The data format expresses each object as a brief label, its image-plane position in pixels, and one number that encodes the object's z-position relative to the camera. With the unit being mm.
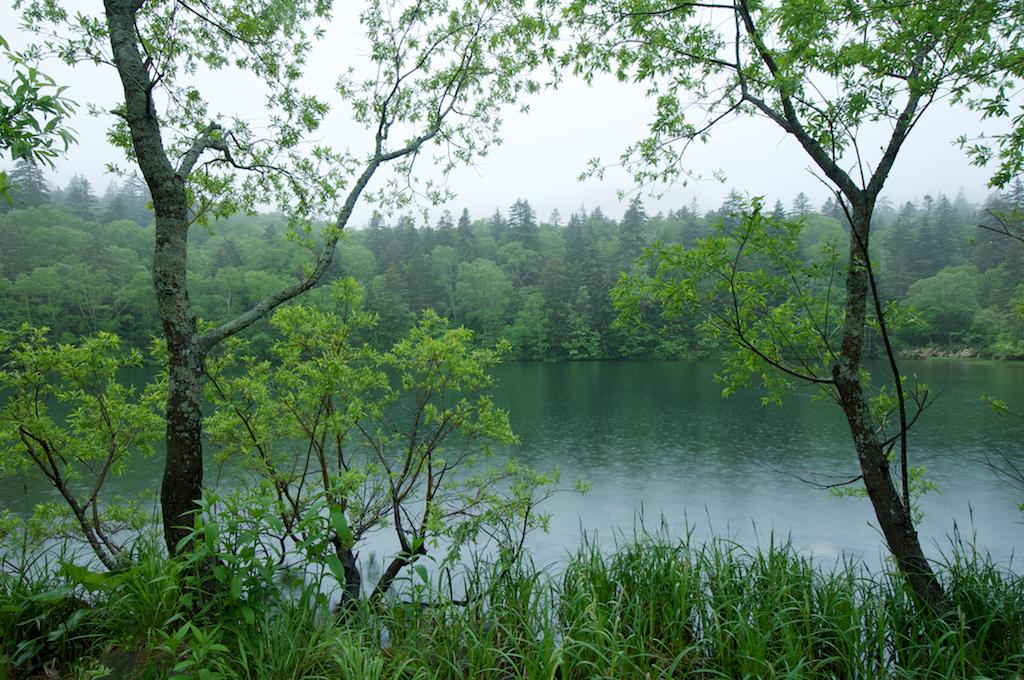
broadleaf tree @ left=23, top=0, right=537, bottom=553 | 3354
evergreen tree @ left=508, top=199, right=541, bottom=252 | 58531
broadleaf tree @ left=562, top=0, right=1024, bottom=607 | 3213
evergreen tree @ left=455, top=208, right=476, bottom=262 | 55438
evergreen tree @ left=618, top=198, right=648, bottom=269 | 51462
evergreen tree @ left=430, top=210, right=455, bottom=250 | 57750
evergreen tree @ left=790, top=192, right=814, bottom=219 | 76869
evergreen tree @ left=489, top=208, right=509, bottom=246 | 63688
